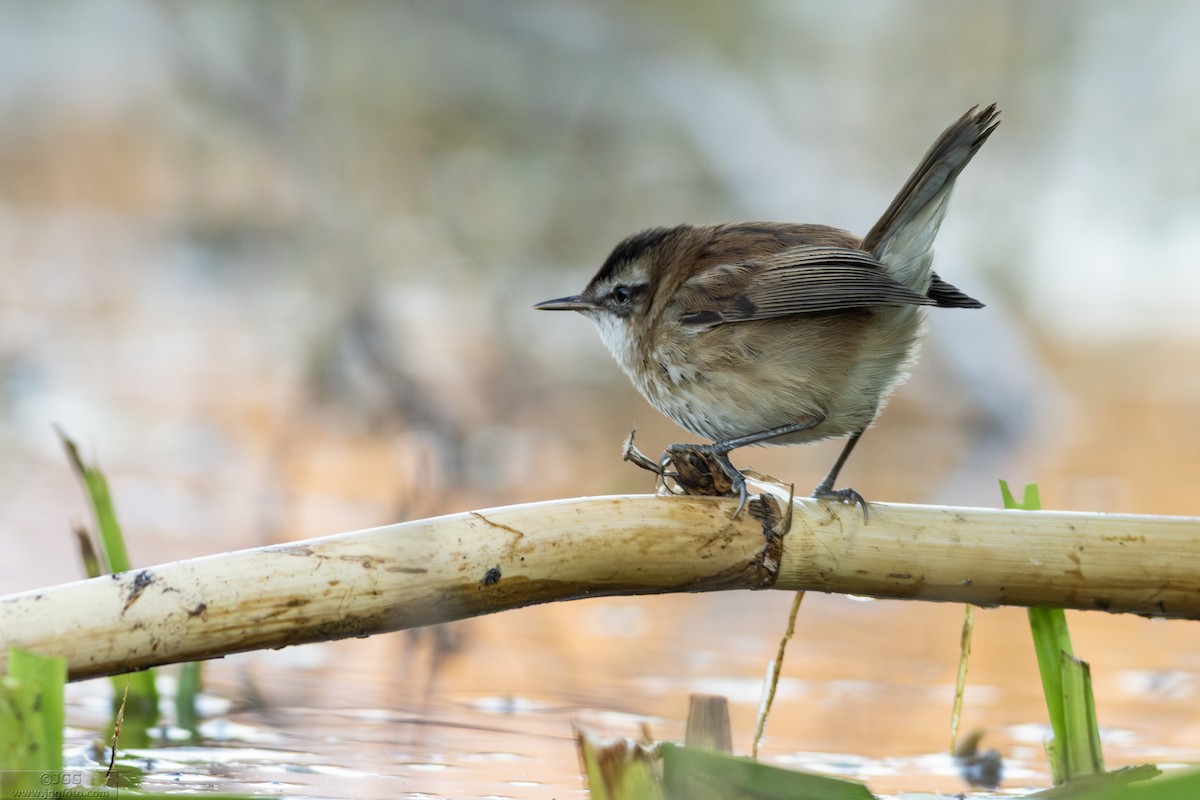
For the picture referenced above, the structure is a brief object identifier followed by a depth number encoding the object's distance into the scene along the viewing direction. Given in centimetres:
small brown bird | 738
